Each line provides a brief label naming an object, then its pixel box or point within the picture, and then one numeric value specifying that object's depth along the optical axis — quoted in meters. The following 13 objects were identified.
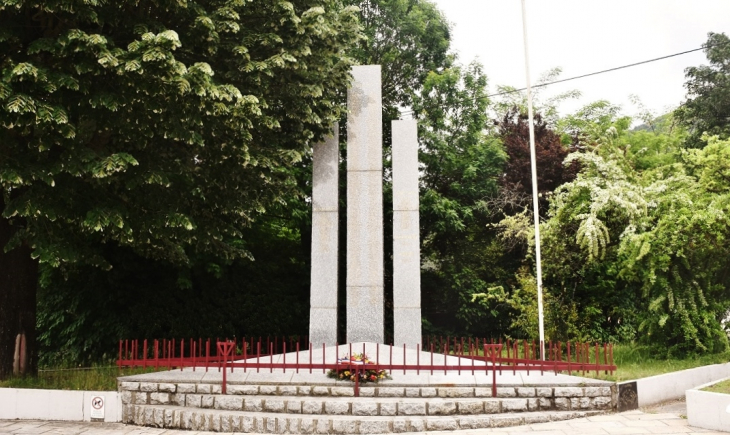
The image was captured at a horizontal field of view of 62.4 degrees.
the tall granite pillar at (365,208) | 13.51
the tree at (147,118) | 9.14
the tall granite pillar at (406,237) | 13.65
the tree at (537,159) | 19.92
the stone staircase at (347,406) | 8.88
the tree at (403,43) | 20.44
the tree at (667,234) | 12.63
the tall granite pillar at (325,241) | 13.51
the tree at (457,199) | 19.00
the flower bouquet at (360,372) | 9.91
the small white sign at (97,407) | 9.77
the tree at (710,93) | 26.11
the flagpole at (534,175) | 12.68
